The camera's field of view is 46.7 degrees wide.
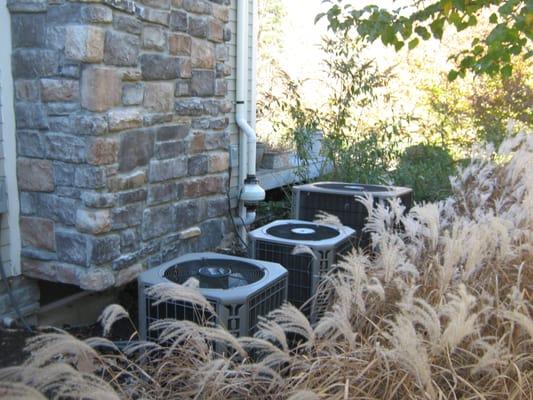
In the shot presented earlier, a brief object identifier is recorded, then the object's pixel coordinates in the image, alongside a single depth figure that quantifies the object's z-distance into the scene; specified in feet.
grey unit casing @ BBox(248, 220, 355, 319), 10.11
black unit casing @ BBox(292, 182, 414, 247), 12.83
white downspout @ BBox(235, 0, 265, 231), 15.64
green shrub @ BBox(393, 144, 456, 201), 18.90
